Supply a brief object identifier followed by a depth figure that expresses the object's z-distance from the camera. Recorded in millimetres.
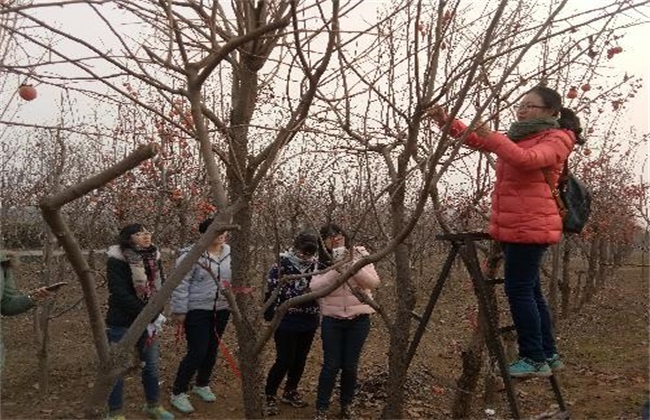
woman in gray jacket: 5219
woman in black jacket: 4664
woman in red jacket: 3094
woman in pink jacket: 4871
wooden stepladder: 3105
